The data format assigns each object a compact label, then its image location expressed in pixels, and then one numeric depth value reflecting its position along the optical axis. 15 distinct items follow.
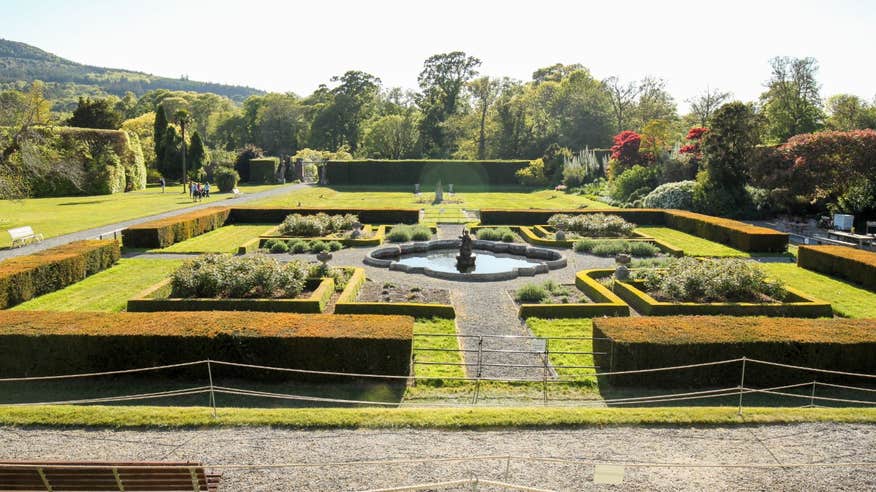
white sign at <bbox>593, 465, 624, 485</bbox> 6.24
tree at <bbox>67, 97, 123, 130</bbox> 53.38
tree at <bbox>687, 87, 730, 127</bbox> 59.31
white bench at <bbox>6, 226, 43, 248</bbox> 20.43
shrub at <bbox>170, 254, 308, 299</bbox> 13.63
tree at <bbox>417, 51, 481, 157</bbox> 67.12
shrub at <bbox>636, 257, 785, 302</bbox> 13.62
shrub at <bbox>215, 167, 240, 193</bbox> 43.81
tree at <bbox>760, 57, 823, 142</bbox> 50.09
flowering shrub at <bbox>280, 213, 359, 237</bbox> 23.53
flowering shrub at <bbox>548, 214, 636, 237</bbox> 23.64
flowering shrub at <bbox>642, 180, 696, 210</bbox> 31.27
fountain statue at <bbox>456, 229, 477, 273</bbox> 18.58
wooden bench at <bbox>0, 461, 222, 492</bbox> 5.26
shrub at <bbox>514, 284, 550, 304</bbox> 14.27
